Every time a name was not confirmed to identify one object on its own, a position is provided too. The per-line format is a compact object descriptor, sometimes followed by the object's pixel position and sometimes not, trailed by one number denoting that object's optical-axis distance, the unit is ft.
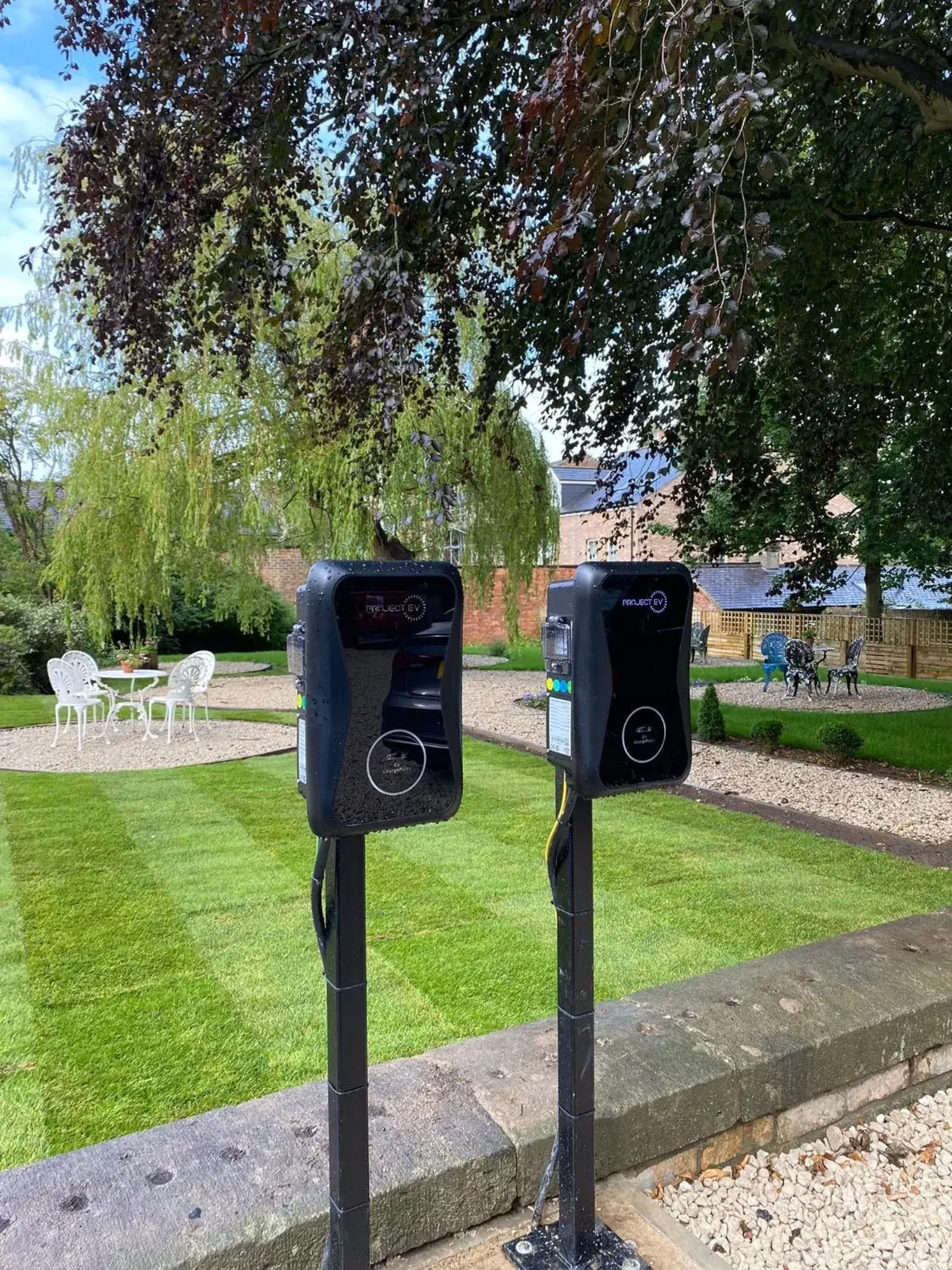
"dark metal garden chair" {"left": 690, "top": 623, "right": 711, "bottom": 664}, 55.65
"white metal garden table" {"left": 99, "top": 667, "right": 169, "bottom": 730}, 28.91
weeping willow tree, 33.37
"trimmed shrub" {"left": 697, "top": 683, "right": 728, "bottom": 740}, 29.53
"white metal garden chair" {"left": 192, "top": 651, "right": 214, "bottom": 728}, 29.86
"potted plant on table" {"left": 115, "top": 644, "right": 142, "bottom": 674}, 29.91
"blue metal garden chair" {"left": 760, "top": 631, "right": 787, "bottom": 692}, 46.21
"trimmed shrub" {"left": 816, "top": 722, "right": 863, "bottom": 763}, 25.88
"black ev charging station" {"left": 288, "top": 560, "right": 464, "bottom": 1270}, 4.85
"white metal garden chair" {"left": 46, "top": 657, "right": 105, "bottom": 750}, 26.81
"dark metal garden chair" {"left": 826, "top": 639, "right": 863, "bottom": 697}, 42.01
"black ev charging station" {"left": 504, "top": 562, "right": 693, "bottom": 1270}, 5.67
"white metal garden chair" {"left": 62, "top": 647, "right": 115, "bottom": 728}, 28.25
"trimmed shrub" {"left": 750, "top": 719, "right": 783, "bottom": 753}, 27.58
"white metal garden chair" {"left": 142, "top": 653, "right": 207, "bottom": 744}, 27.71
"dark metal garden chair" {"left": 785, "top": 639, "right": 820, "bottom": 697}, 40.42
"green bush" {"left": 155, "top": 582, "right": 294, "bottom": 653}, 62.28
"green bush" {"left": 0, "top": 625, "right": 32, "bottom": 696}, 42.42
